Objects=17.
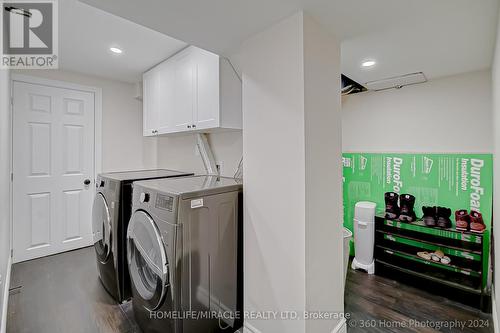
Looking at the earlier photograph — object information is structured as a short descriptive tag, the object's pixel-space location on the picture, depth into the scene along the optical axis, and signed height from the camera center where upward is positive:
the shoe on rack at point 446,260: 2.15 -0.86
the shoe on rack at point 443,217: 2.17 -0.47
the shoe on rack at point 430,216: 2.24 -0.48
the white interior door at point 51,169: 2.76 -0.04
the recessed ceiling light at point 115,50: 2.40 +1.21
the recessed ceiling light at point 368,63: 1.92 +0.87
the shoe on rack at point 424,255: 2.25 -0.86
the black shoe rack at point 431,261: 1.98 -0.88
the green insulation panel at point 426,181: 2.11 -0.15
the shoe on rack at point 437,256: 2.20 -0.84
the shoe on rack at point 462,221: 2.08 -0.48
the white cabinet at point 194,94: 2.00 +0.70
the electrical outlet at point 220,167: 2.64 -0.01
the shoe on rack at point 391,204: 2.50 -0.41
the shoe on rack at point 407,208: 2.39 -0.43
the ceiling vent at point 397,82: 2.23 +0.86
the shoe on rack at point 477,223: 2.01 -0.48
